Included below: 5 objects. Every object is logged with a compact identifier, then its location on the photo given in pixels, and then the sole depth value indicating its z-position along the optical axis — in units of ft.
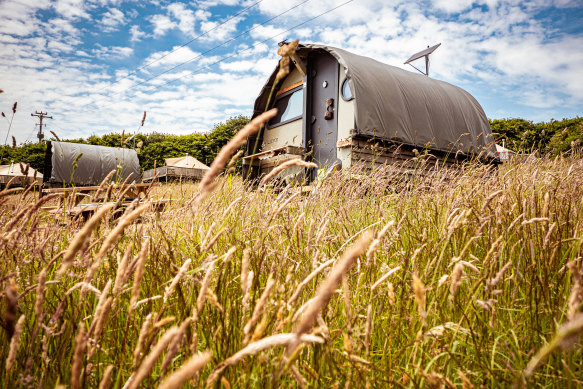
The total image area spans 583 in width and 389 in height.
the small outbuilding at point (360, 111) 27.12
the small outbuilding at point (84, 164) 58.18
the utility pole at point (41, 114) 102.36
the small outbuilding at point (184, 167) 63.42
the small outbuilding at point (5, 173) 59.06
